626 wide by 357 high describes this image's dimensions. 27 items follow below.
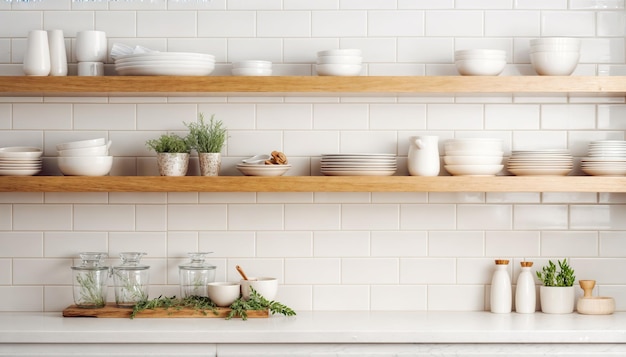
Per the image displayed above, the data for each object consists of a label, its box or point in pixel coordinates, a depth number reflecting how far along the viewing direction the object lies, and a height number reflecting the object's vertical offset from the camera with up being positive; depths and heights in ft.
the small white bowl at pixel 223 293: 11.41 -1.71
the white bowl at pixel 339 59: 11.34 +1.44
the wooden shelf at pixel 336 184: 11.12 -0.22
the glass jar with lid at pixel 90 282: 11.50 -1.57
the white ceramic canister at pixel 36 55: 11.47 +1.50
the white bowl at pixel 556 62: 11.45 +1.42
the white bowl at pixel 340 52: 11.33 +1.53
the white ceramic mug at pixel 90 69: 11.70 +1.35
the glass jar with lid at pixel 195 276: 11.68 -1.51
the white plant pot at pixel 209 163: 11.48 +0.05
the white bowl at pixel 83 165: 11.34 +0.02
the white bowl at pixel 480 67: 11.37 +1.35
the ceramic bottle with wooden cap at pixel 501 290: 11.74 -1.71
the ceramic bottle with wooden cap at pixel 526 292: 11.71 -1.73
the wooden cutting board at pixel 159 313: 11.22 -1.95
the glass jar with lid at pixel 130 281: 11.51 -1.57
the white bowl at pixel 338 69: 11.35 +1.31
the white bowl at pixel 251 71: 11.41 +1.28
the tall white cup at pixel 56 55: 11.68 +1.53
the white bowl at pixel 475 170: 11.45 -0.04
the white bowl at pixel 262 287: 11.46 -1.64
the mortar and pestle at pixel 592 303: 11.59 -1.86
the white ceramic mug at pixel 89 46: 11.75 +1.67
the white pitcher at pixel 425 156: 11.47 +0.15
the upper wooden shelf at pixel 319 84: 11.14 +1.08
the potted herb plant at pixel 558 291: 11.68 -1.70
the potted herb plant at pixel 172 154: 11.41 +0.17
